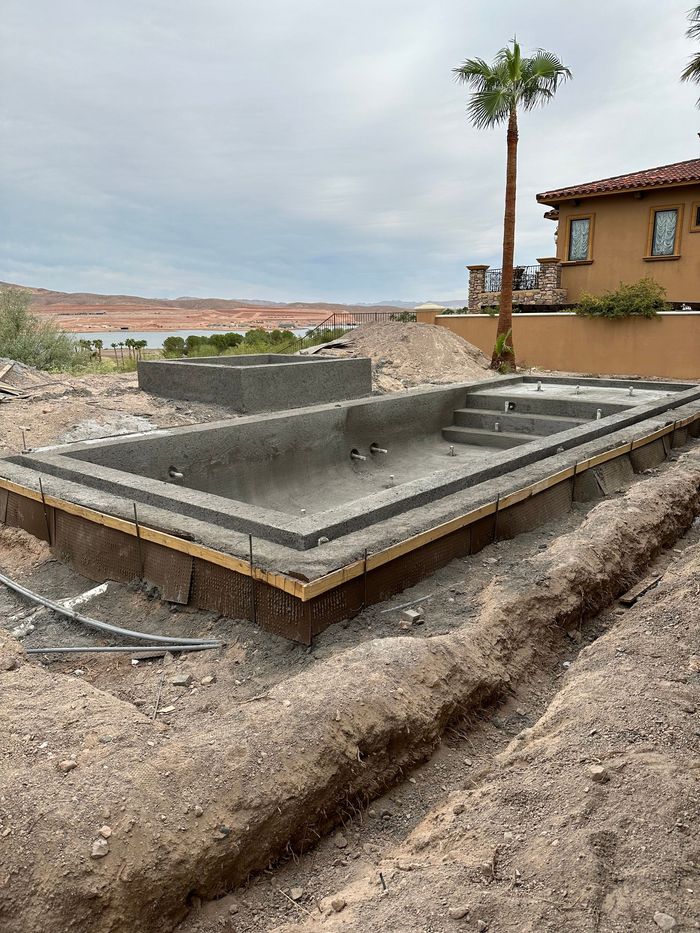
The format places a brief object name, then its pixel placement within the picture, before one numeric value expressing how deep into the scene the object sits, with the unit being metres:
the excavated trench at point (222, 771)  2.43
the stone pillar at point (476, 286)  24.05
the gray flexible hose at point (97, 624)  4.27
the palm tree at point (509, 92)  17.84
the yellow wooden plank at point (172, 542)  4.07
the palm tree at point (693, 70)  18.52
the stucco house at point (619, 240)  20.44
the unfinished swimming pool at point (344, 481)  4.38
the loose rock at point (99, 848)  2.45
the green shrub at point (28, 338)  15.77
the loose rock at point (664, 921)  1.93
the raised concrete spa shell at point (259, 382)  10.47
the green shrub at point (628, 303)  18.19
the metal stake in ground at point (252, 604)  4.28
